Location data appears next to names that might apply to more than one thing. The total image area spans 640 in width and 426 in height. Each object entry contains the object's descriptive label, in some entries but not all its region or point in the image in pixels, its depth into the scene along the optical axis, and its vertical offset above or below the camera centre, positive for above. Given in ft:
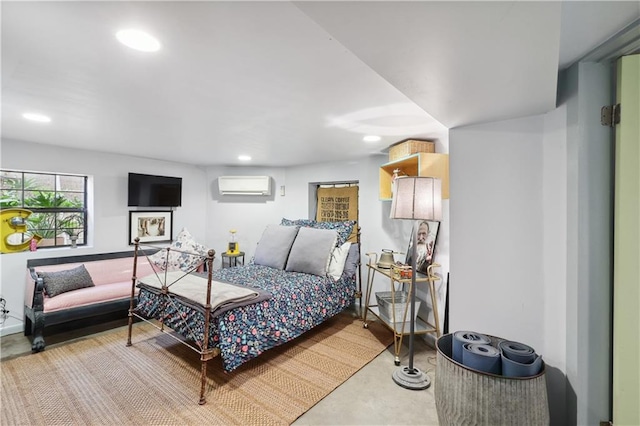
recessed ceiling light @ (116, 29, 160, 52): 3.86 +2.36
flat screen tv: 13.30 +0.96
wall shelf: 8.61 +1.39
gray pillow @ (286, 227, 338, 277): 10.93 -1.54
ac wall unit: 15.49 +1.41
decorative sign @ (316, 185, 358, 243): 13.87 +0.35
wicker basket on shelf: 9.33 +2.15
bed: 7.25 -2.43
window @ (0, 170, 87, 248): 10.77 +0.30
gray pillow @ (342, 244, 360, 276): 11.97 -2.00
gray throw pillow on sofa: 9.78 -2.50
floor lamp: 7.08 +0.21
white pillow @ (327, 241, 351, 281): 11.11 -1.91
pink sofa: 9.17 -2.94
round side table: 15.41 -2.63
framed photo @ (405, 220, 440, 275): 9.51 -1.04
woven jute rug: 6.25 -4.39
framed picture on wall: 13.65 -0.76
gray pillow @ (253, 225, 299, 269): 11.91 -1.48
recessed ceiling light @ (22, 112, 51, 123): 7.43 +2.43
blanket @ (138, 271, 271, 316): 7.25 -2.20
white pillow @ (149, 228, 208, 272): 12.97 -2.09
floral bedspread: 7.27 -2.96
